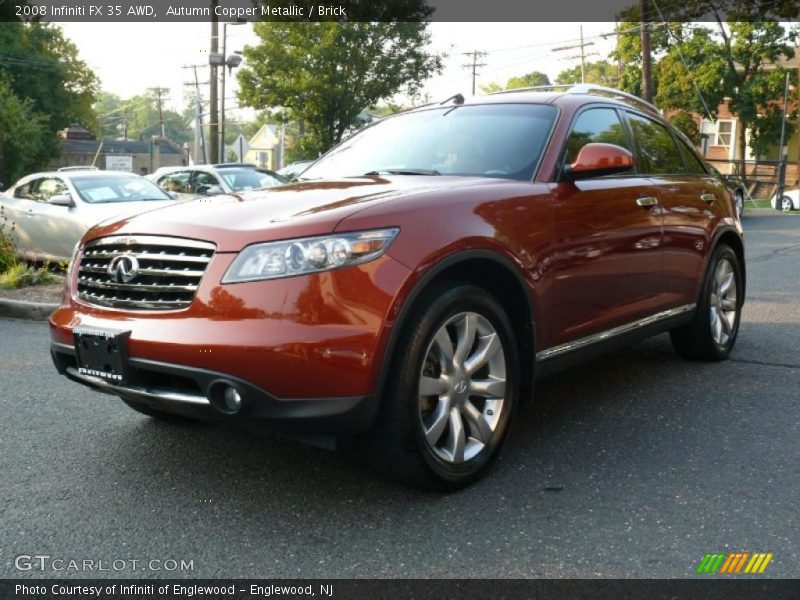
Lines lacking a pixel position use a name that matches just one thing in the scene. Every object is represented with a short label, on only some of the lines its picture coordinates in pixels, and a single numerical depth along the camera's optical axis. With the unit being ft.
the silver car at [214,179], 54.60
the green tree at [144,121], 513.04
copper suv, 9.63
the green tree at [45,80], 168.66
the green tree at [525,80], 333.01
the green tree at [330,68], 124.16
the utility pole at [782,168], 94.73
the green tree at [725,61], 136.87
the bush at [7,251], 32.55
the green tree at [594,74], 300.40
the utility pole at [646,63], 85.92
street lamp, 78.02
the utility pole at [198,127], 169.54
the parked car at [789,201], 91.97
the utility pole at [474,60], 235.40
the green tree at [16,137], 144.25
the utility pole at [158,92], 334.65
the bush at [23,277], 29.73
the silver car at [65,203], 35.86
